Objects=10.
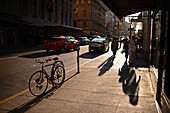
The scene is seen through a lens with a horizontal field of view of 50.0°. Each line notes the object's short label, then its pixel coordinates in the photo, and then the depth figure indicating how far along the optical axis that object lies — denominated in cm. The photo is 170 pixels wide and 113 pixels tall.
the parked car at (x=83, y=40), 3806
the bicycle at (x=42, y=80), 545
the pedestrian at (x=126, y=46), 1307
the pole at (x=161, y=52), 463
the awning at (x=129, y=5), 713
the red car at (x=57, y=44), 1919
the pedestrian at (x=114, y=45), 1523
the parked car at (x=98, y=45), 2036
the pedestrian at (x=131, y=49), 1120
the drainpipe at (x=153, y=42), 893
